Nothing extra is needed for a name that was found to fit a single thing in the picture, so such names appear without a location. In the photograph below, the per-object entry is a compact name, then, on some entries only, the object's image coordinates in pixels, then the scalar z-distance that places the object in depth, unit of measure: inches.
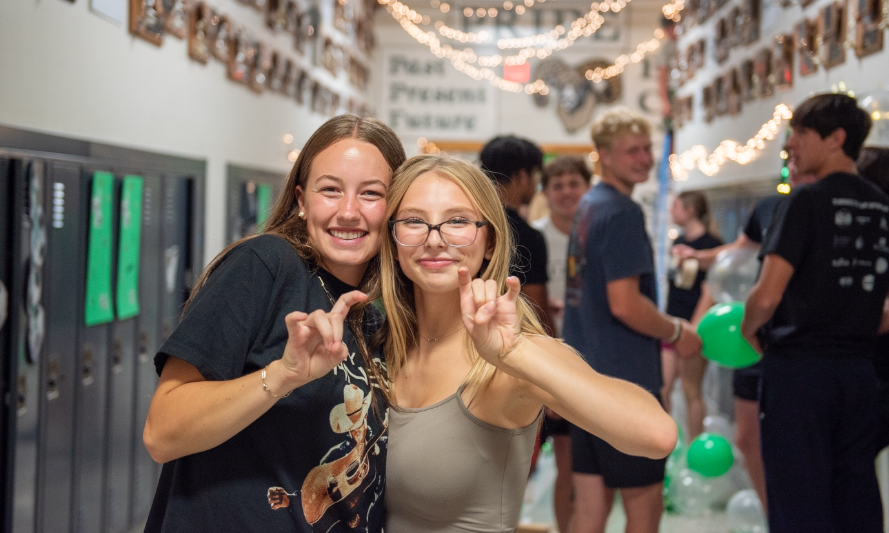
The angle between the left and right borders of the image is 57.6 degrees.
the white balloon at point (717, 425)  191.3
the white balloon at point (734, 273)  147.3
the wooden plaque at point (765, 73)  223.6
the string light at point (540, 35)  388.3
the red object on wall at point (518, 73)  423.2
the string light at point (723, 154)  219.3
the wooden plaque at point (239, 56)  223.6
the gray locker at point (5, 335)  110.9
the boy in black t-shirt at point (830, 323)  108.6
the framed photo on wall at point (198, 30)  193.3
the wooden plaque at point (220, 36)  203.6
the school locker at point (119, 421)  147.9
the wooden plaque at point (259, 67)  240.7
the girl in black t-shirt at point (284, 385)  52.7
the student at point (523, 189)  125.2
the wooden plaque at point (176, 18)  175.3
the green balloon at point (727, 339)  131.8
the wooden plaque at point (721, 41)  274.7
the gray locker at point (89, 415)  134.9
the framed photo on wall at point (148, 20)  159.5
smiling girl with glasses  62.7
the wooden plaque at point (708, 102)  292.7
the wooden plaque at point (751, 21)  238.7
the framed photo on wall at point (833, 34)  170.1
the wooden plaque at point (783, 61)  208.2
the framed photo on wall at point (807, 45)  189.8
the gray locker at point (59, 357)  123.4
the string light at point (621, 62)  412.5
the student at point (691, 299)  205.9
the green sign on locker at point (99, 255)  137.3
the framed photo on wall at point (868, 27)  150.1
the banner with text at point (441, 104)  426.0
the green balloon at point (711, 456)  155.6
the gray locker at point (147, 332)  159.9
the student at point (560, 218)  144.3
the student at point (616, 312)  111.8
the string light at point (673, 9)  327.9
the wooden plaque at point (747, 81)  240.8
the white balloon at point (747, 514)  151.2
